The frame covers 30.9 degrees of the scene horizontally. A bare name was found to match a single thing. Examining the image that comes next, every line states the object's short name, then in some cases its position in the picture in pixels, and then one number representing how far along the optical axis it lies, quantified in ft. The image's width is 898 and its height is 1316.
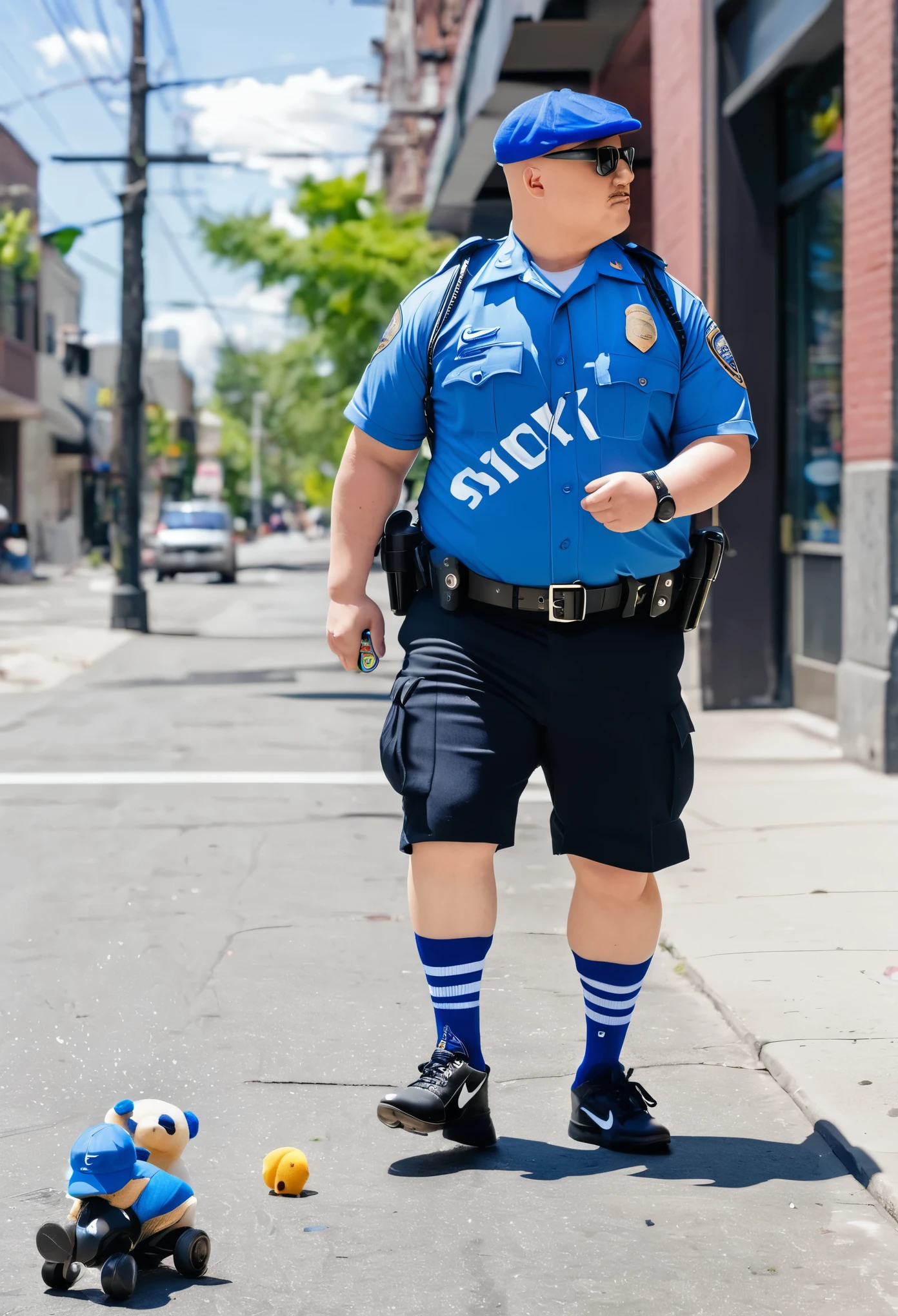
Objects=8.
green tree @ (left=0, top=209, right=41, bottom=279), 107.96
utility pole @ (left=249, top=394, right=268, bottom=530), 317.63
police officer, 10.64
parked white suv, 113.70
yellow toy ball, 10.23
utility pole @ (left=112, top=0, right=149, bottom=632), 65.21
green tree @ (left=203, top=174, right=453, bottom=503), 113.60
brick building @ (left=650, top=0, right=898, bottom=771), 32.63
